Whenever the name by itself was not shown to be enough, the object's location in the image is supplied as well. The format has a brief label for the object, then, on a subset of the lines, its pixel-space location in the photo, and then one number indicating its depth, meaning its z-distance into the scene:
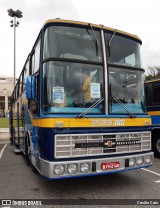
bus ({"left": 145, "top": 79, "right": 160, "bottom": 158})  8.45
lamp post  27.80
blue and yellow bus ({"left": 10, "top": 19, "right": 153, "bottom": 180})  4.48
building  86.31
